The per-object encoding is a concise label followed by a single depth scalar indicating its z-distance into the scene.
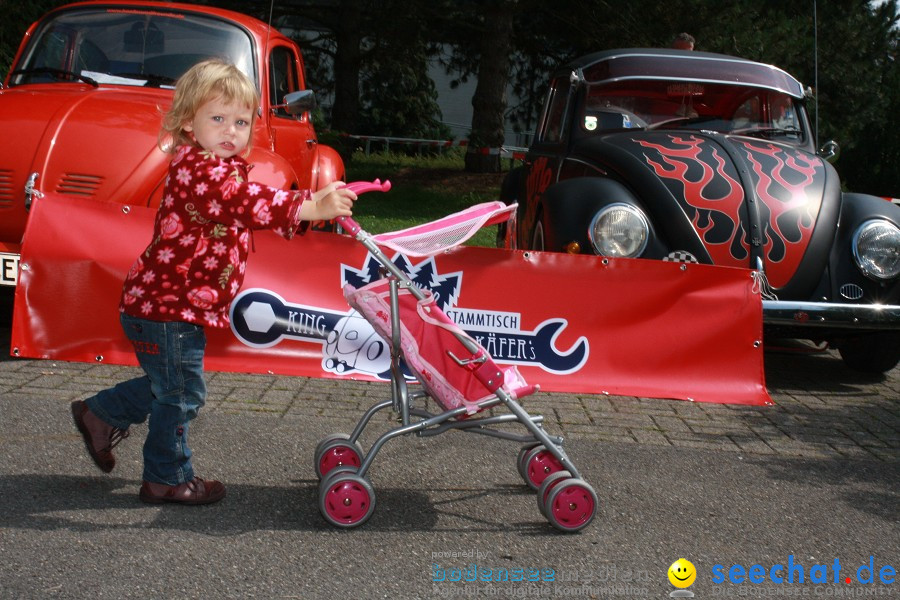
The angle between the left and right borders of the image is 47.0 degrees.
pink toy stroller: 3.85
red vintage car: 6.01
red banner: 6.01
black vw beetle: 6.29
